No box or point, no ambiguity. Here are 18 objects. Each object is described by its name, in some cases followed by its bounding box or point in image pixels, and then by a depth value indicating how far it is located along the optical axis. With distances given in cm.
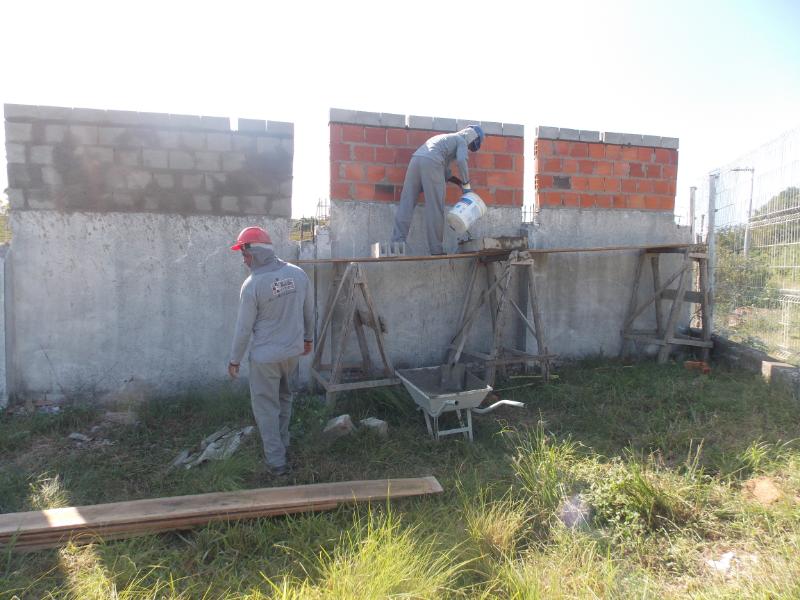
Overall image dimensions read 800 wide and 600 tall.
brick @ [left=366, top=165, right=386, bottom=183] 568
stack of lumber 303
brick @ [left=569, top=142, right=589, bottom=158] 634
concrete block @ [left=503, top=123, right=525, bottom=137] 609
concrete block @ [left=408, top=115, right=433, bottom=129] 577
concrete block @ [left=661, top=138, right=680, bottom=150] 662
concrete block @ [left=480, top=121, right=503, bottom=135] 601
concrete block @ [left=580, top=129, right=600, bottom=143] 634
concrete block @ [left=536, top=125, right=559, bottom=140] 618
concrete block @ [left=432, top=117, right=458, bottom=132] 584
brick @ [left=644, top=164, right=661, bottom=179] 662
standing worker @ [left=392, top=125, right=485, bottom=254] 535
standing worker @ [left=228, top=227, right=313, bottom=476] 388
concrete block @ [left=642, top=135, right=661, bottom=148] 656
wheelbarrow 419
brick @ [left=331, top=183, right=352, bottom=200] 558
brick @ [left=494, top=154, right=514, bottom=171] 608
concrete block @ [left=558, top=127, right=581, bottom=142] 627
